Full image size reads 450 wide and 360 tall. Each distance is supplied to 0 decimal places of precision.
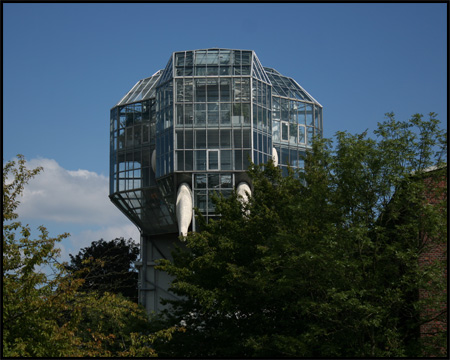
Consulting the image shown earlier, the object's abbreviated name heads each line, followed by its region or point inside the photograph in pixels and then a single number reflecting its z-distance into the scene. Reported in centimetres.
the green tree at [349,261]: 2550
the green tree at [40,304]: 1828
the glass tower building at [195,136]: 6269
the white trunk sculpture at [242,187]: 6159
